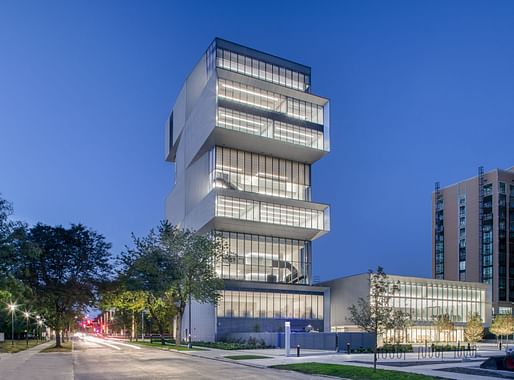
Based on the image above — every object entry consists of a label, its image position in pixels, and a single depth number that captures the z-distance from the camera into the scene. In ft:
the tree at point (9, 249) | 108.78
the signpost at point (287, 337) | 138.22
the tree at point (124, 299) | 214.71
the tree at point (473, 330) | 206.59
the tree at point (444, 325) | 228.43
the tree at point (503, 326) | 261.24
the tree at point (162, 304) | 231.30
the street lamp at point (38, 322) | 307.35
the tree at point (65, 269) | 191.01
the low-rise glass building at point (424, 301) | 285.23
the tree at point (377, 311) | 93.45
